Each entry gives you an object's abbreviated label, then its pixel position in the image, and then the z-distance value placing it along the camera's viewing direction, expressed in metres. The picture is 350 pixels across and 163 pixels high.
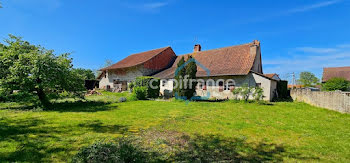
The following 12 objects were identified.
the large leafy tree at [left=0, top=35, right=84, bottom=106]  7.48
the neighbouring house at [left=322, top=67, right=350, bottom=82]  24.53
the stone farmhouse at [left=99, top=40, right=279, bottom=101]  14.61
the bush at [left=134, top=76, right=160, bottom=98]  14.70
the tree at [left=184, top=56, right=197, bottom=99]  13.02
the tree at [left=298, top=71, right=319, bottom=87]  30.46
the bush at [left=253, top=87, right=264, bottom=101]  11.40
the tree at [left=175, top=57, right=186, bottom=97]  13.29
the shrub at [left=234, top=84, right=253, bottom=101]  11.77
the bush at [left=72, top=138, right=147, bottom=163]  2.52
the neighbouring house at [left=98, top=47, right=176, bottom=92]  21.42
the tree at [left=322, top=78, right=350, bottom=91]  17.21
